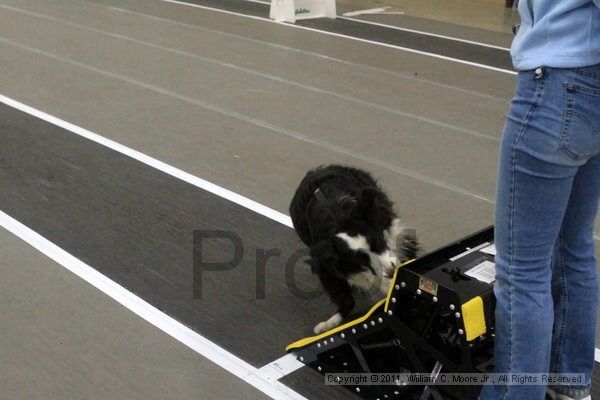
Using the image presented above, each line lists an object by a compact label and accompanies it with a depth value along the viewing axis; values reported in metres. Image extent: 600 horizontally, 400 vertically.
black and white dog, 2.80
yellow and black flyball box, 2.30
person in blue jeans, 1.83
